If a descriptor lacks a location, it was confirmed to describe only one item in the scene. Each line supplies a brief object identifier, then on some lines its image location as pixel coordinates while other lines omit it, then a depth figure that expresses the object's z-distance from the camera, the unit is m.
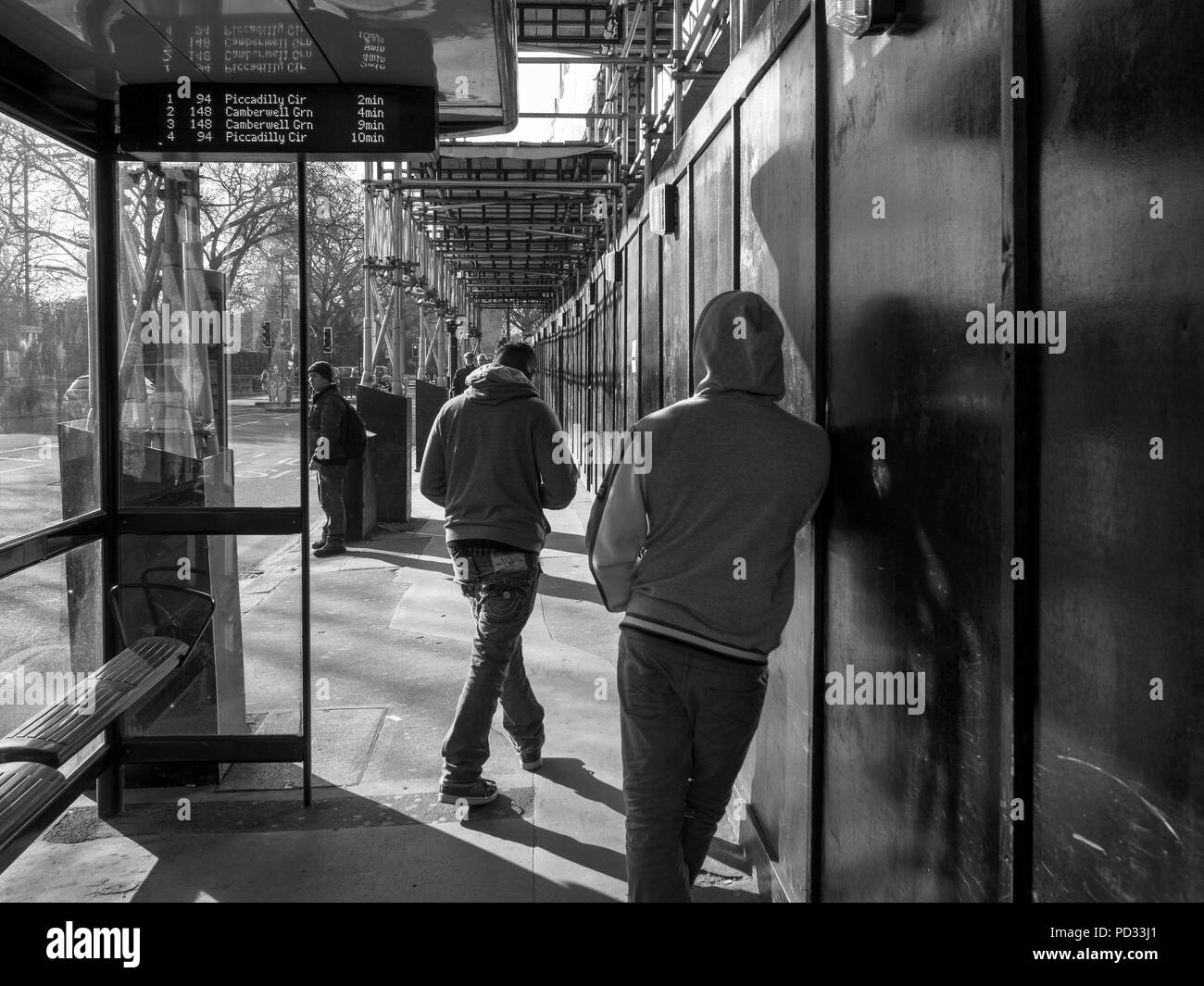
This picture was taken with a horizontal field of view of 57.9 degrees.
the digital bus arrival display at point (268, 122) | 4.54
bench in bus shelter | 3.14
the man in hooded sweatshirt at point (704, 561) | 2.95
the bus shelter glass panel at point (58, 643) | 4.72
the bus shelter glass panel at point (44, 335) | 4.10
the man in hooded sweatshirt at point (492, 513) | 4.77
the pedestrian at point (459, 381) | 11.69
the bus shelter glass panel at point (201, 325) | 5.07
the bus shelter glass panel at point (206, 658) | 5.06
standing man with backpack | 12.12
